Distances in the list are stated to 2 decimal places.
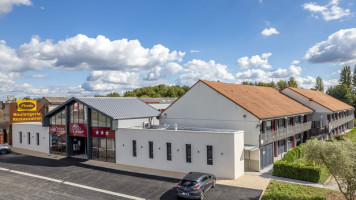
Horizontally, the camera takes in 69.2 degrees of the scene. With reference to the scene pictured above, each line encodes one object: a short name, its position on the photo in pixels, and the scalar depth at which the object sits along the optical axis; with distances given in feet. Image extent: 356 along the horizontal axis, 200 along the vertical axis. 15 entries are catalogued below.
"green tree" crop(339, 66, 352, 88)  291.58
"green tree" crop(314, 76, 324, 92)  315.37
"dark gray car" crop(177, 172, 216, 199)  54.34
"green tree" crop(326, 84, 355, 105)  229.78
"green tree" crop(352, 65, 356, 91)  288.71
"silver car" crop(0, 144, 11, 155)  108.78
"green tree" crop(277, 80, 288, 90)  305.43
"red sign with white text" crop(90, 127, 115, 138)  90.25
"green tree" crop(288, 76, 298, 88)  306.88
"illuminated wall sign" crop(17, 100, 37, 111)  126.52
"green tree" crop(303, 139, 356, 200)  47.44
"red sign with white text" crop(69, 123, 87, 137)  96.48
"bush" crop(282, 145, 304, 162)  80.15
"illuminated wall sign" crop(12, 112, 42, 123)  125.85
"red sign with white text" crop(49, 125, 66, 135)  102.22
